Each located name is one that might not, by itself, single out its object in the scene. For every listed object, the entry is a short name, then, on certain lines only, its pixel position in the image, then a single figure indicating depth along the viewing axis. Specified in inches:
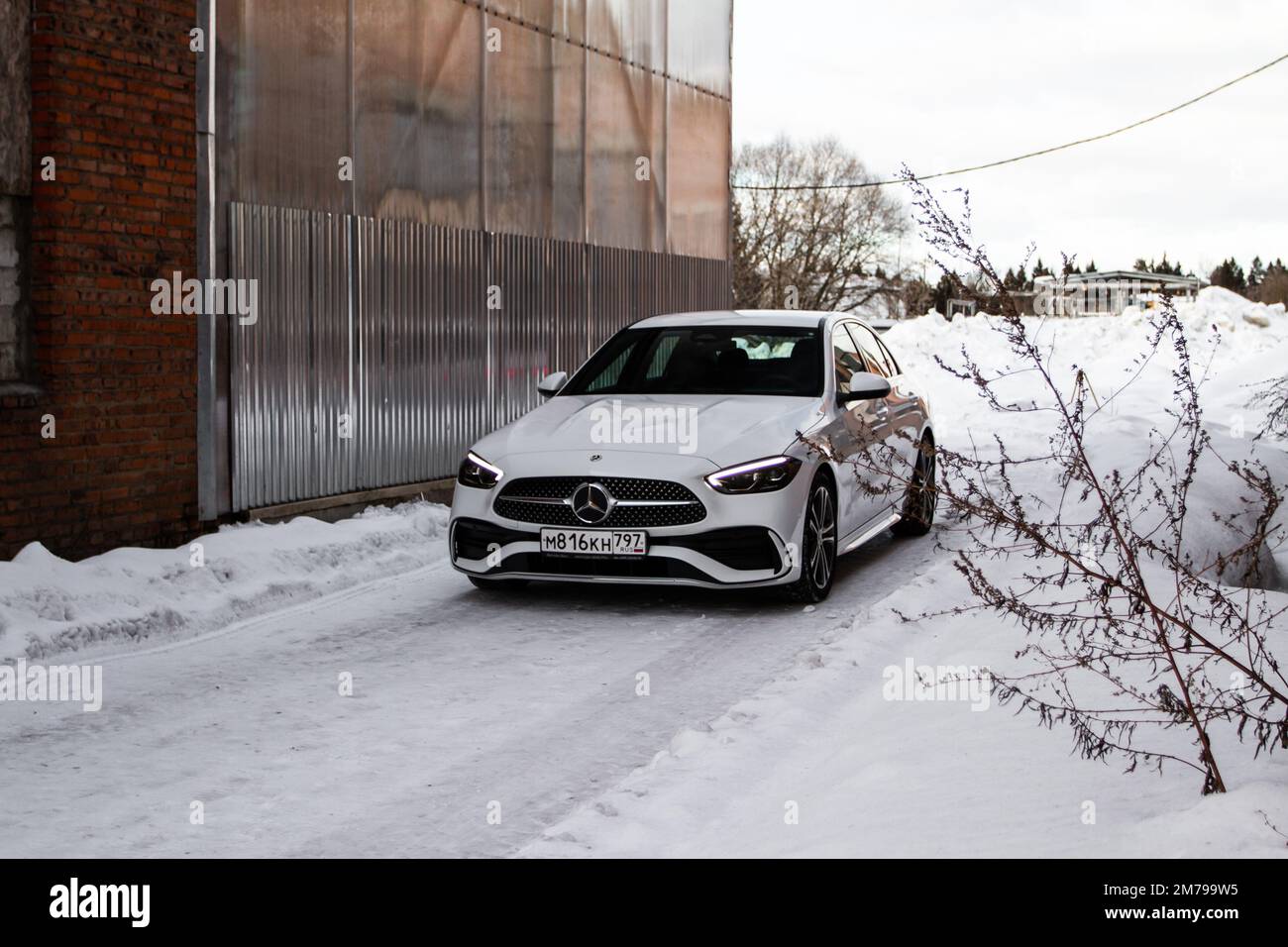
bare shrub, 176.7
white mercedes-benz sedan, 319.6
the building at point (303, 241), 360.8
